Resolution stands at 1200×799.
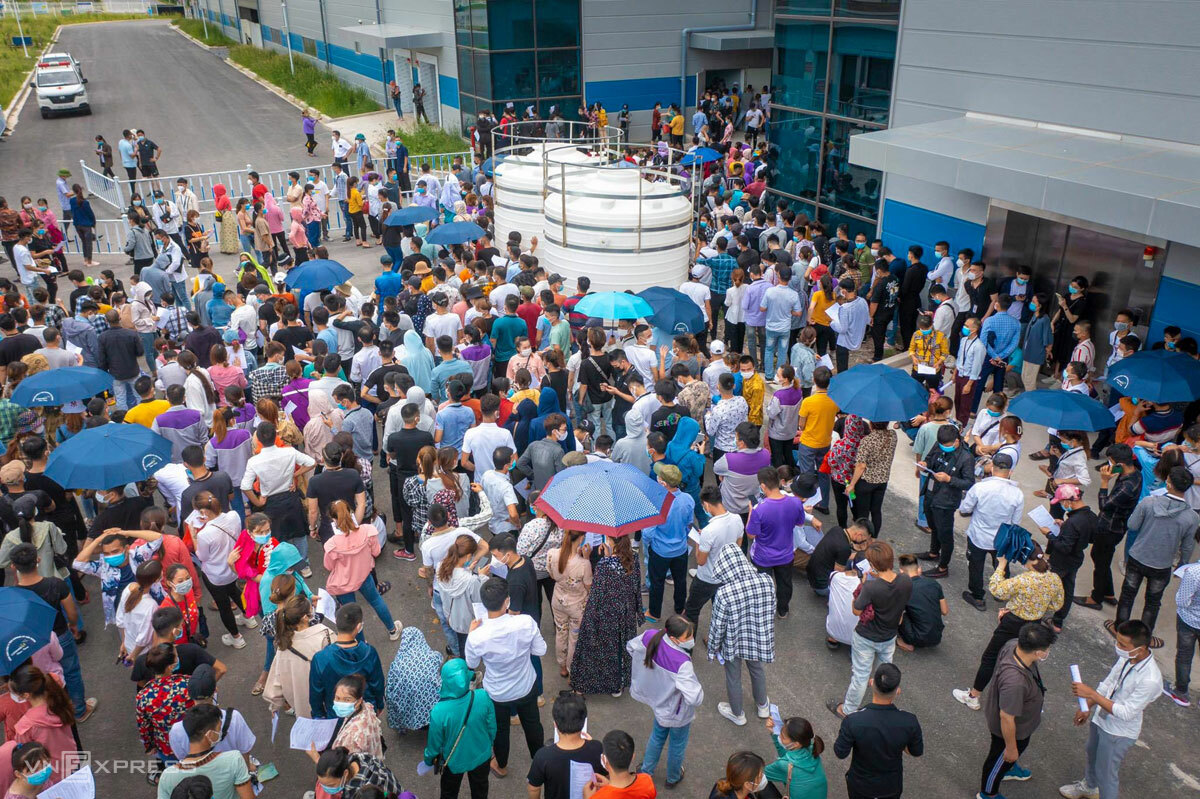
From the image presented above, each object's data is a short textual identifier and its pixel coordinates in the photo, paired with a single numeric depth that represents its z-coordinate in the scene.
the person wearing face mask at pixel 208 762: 5.05
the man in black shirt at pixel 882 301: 12.88
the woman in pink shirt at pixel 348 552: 7.12
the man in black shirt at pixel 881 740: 5.36
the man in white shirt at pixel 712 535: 7.00
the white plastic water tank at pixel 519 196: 16.12
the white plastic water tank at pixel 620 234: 14.03
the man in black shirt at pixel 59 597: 6.76
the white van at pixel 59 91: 35.75
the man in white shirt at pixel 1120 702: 5.64
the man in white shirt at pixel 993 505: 7.54
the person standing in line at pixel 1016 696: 5.68
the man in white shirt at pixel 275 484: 7.95
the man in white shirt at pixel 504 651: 5.85
